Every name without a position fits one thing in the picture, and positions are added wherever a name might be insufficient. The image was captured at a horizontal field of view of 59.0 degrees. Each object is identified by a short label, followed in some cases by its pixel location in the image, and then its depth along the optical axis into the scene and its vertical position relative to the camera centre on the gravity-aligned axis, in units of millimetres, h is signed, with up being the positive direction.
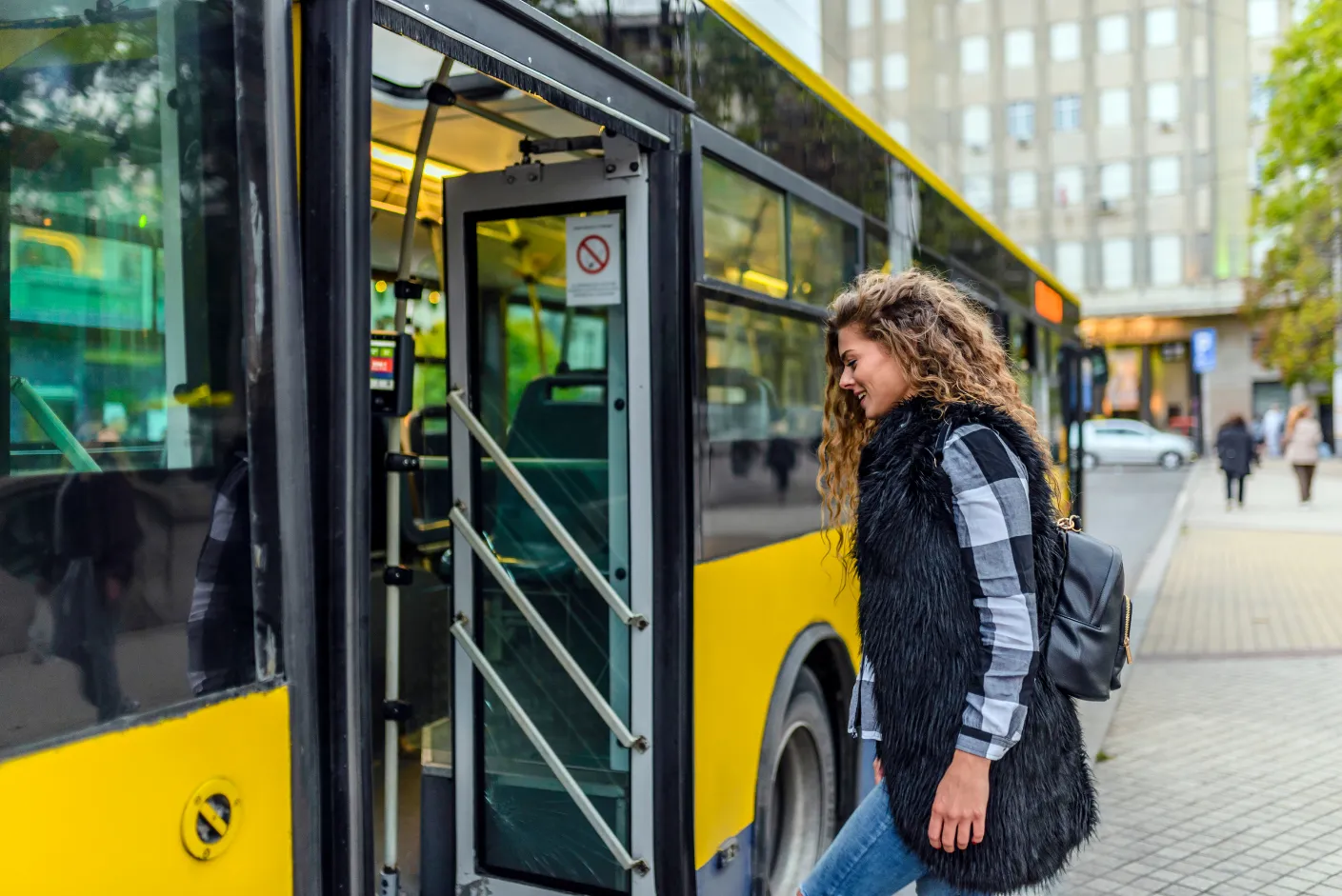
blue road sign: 34656 +2352
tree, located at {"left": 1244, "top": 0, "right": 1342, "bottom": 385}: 15523 +3697
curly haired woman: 2127 -335
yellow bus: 1663 -8
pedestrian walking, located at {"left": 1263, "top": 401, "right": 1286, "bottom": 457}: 37219 +52
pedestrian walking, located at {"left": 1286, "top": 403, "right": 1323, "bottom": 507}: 19703 -268
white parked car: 34969 -506
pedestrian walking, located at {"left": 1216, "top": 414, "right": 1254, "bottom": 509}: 20547 -333
